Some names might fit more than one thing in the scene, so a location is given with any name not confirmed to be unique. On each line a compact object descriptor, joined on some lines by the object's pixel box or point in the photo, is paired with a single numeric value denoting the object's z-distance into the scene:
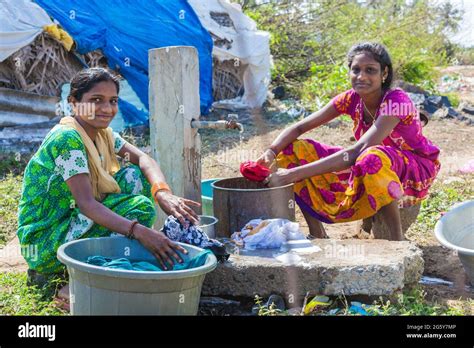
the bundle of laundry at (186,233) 2.80
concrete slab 2.94
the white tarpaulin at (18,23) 6.62
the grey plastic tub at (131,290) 2.32
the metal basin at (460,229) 3.27
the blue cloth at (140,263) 2.58
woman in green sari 2.90
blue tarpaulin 7.16
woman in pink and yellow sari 3.56
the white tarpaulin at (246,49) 8.97
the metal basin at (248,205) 3.41
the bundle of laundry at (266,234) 3.23
